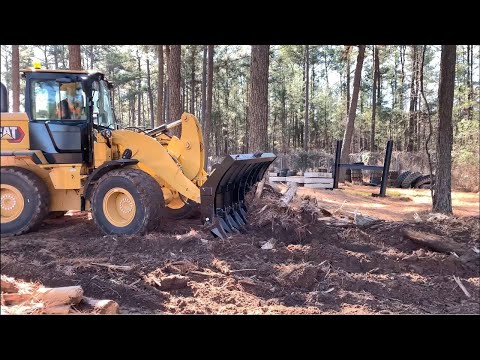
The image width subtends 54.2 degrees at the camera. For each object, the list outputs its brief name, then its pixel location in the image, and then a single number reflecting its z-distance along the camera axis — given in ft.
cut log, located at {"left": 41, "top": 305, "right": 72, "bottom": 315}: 8.75
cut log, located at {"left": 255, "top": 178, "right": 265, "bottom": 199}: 21.16
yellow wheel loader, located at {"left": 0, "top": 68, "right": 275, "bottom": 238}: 10.10
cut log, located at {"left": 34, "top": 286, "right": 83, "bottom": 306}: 8.95
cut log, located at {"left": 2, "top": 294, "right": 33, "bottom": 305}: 8.73
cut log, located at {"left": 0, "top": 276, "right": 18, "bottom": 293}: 8.84
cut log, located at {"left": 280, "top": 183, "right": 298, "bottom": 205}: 18.50
